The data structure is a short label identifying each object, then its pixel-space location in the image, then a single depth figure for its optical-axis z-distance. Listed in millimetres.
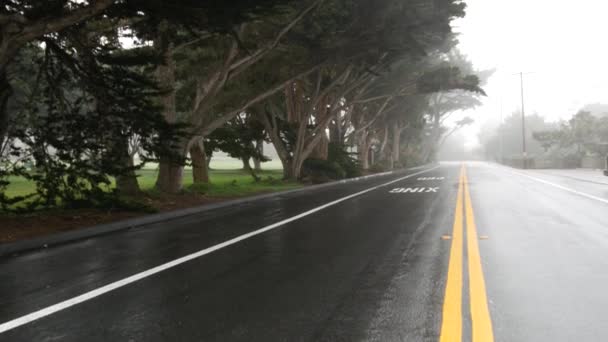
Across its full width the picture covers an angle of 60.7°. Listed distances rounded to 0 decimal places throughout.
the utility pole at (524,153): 53469
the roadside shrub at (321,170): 30342
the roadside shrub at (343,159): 34188
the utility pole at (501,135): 80000
